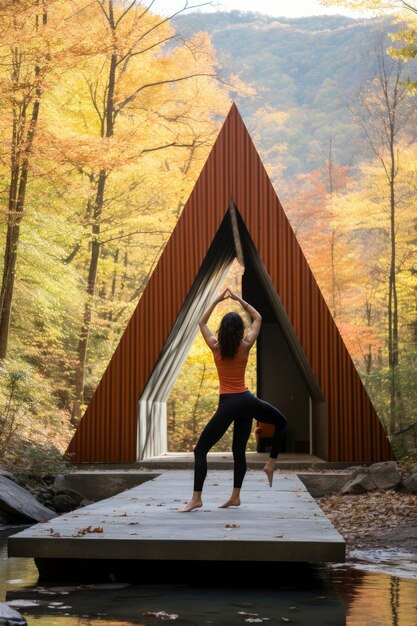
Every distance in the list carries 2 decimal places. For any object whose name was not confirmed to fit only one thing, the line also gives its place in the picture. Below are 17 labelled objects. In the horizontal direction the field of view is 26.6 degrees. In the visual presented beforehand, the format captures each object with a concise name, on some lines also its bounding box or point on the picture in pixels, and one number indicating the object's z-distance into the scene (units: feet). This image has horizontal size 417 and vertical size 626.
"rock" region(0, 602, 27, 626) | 12.38
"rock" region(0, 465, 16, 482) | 36.51
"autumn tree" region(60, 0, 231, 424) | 65.72
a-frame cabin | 40.65
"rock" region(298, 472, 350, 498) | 37.04
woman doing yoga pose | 20.30
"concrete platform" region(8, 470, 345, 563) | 16.67
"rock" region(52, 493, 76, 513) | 36.52
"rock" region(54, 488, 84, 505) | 37.27
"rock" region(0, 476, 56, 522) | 31.17
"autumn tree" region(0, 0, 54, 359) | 48.80
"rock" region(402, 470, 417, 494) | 33.53
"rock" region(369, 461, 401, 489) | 34.50
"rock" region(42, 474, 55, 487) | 39.82
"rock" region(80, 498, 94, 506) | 37.39
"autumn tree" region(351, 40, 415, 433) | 70.33
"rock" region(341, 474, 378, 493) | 34.71
